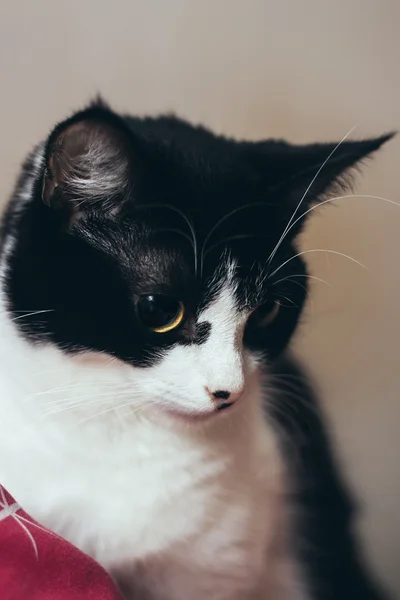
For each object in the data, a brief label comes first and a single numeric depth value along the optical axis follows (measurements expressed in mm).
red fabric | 575
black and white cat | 636
